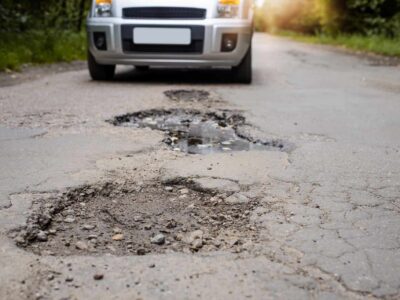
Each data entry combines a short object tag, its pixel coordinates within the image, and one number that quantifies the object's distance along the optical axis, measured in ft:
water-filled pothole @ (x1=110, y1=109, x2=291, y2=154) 11.10
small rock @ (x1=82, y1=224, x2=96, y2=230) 6.90
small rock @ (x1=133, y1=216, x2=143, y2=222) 7.23
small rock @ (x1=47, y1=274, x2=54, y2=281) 5.42
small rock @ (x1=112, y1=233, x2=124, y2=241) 6.59
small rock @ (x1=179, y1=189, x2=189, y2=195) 8.29
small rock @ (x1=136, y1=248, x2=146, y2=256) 6.15
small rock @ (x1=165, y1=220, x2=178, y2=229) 7.02
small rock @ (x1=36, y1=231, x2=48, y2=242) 6.46
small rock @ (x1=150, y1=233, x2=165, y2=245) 6.47
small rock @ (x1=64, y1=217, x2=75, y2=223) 7.11
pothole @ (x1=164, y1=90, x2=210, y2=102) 16.58
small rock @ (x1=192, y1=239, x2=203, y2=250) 6.35
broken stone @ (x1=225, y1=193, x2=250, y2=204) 7.86
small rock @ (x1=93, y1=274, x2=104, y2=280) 5.47
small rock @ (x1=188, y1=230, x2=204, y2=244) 6.55
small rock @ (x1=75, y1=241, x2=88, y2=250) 6.28
